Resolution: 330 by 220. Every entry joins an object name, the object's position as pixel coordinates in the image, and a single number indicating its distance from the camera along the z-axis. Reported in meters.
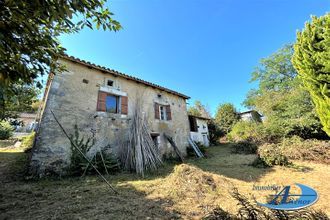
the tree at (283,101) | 10.14
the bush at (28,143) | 8.85
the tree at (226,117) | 17.67
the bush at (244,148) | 10.92
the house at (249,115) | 20.01
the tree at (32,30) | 1.85
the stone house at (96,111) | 5.68
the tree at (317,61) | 5.33
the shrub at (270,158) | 7.01
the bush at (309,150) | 7.48
